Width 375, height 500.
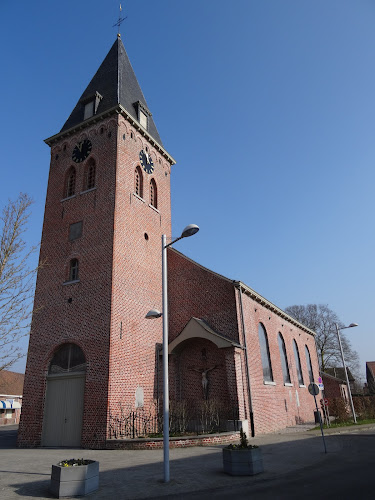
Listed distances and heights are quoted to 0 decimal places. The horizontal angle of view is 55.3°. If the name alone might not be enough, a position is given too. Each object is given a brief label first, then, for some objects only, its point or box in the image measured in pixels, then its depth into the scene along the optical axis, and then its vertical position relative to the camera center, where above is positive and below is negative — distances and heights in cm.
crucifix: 1733 +126
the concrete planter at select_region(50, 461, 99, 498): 687 -117
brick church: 1600 +476
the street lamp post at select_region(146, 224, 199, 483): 788 +163
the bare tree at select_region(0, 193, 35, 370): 791 +316
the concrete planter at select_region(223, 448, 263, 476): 829 -120
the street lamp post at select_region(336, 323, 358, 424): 2427 +470
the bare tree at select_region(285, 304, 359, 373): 4712 +793
